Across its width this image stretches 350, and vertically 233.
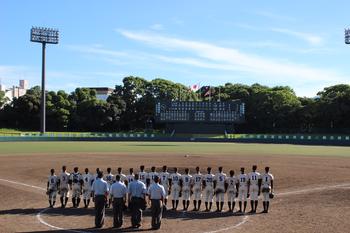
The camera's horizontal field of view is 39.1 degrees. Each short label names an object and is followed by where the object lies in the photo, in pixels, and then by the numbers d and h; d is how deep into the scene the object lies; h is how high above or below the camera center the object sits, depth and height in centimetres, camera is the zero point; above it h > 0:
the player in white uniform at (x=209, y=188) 1952 -224
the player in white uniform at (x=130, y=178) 1866 -181
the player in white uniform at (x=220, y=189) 1931 -225
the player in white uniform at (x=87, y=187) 2002 -228
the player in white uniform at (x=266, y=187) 1900 -214
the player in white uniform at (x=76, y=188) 2002 -232
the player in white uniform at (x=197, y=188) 1972 -226
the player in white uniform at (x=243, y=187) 1925 -217
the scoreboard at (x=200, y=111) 8606 +354
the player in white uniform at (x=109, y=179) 1977 -194
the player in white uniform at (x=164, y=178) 1994 -190
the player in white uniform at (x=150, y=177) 1953 -183
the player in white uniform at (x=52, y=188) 1991 -233
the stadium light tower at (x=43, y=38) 9075 +1778
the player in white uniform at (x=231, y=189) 1923 -224
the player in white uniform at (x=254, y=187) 1914 -215
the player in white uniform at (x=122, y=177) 1983 -191
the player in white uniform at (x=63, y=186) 2008 -225
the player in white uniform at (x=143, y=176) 1988 -183
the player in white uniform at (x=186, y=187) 1962 -222
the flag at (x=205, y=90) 10006 +979
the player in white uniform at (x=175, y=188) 1958 -225
